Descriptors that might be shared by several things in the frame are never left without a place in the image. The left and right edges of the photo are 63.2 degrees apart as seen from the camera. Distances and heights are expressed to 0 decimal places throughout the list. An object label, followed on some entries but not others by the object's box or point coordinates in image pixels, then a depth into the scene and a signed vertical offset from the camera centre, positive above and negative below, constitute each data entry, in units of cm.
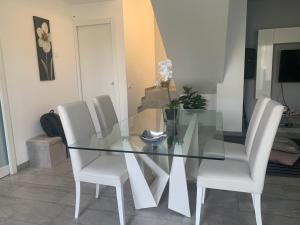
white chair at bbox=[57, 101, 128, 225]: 194 -77
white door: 445 +26
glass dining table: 180 -56
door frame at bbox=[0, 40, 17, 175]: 298 -55
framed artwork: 353 +44
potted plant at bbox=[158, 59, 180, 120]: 223 -5
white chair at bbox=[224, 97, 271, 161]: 214 -64
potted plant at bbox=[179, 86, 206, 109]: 367 -45
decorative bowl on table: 194 -52
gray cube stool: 329 -100
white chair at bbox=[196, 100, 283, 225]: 165 -75
